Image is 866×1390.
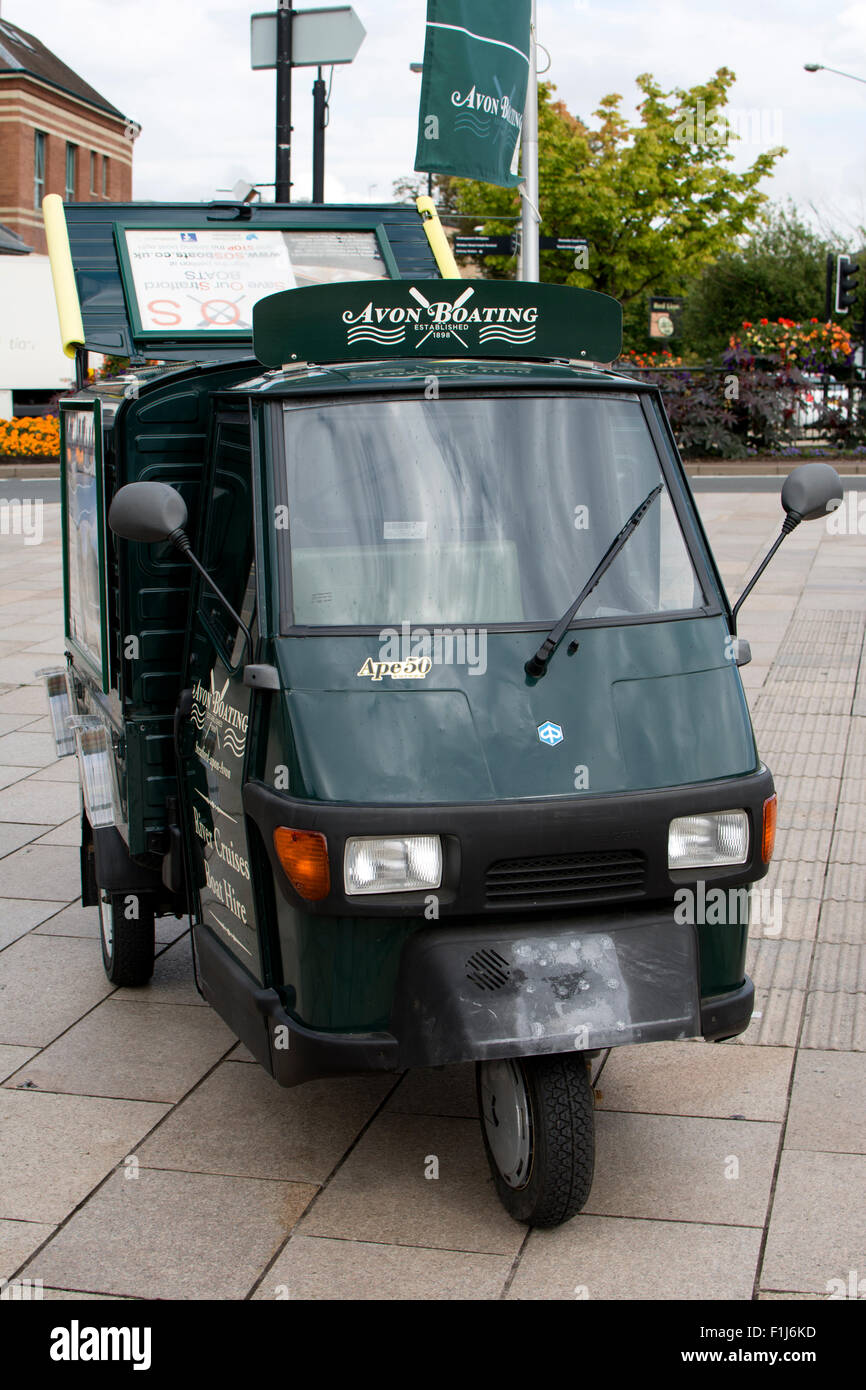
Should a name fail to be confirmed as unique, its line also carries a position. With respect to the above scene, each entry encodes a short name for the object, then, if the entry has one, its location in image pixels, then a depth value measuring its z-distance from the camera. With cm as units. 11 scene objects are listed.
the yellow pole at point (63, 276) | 582
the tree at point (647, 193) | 4262
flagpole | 1656
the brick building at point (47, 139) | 5509
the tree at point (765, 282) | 3731
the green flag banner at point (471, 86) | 1310
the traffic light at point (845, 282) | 2706
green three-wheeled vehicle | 371
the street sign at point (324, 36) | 1212
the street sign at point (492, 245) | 2812
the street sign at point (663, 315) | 3988
